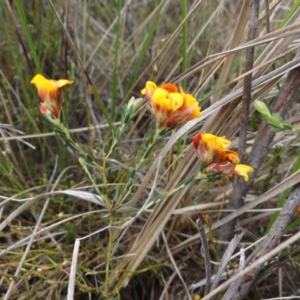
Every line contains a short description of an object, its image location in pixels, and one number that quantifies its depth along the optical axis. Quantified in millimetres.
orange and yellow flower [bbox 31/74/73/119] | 168
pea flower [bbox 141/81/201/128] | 162
